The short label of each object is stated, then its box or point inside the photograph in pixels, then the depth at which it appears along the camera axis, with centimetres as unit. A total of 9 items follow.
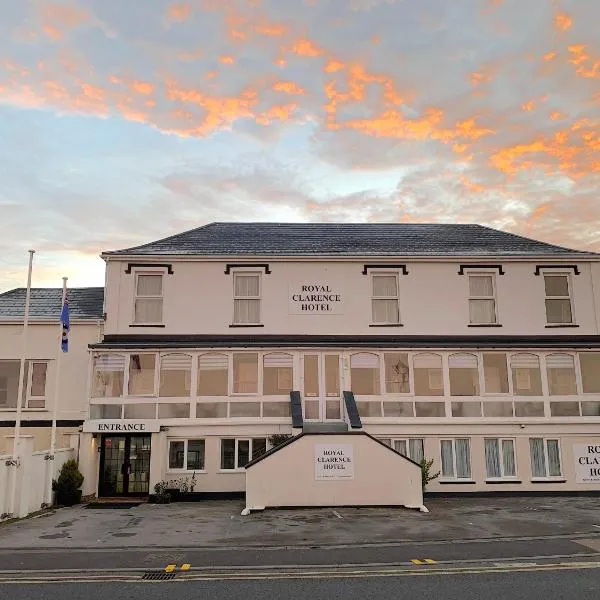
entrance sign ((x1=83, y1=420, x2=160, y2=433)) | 2089
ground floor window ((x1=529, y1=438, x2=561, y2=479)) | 2195
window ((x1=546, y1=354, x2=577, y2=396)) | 2291
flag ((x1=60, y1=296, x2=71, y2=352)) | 1922
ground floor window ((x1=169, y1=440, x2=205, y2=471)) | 2148
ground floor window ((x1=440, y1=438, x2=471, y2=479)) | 2181
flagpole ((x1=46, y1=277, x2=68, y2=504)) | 1900
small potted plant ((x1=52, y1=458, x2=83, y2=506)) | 1952
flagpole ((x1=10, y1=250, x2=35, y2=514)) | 1644
